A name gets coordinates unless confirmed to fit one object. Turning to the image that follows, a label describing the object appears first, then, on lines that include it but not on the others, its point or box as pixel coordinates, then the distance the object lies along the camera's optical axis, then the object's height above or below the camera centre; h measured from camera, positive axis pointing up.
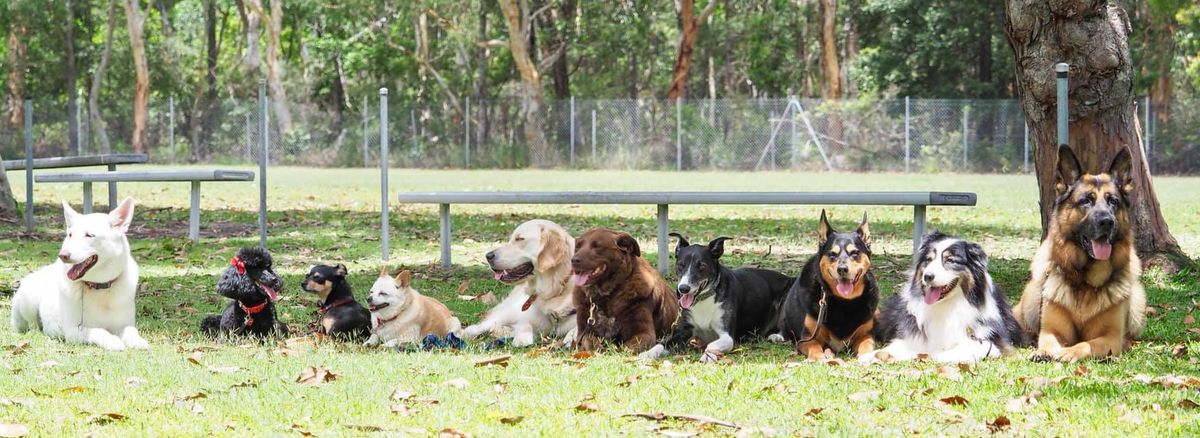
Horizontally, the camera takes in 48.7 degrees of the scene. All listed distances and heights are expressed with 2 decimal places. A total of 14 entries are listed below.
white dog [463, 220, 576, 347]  8.23 -0.78
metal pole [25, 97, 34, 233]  14.33 -0.13
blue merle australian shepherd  7.00 -0.82
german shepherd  6.96 -0.60
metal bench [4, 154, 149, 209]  15.81 -0.02
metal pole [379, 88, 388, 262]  12.28 +0.03
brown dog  7.53 -0.78
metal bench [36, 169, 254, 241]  13.67 -0.19
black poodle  7.86 -0.79
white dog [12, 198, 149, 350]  7.51 -0.74
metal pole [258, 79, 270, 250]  11.25 +0.02
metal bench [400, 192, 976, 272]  9.99 -0.33
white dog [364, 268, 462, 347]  7.95 -0.94
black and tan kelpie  7.21 -0.78
